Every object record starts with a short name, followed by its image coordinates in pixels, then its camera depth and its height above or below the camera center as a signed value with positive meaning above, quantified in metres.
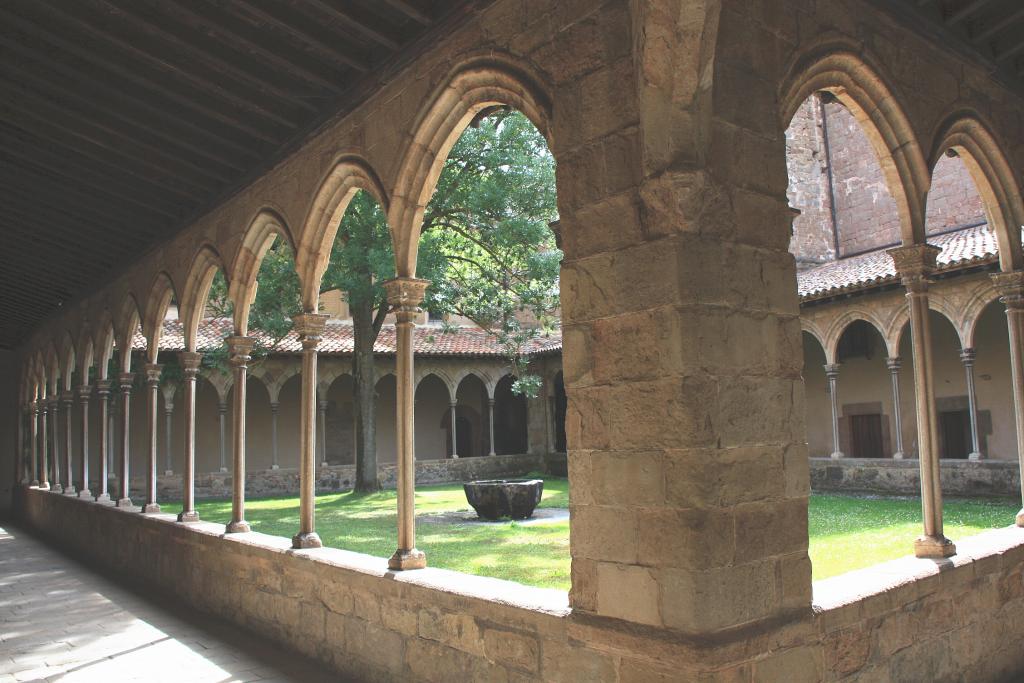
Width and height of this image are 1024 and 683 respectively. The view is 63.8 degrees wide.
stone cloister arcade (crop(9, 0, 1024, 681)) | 2.74 +0.20
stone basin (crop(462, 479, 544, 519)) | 11.34 -1.25
